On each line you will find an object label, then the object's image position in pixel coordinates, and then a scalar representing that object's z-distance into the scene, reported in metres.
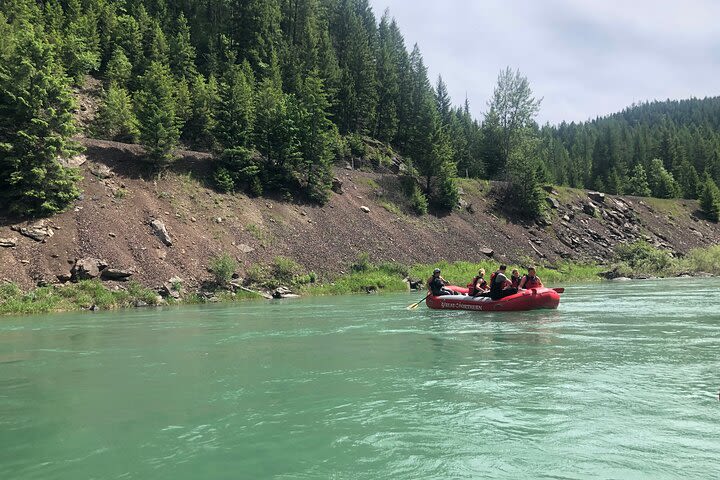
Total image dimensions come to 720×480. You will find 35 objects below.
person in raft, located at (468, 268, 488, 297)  21.09
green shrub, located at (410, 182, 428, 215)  44.72
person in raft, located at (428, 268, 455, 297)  21.91
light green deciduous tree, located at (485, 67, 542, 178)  58.91
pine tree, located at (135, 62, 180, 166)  31.59
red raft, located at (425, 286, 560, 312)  19.70
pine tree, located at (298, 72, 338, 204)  38.66
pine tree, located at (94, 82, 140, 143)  37.03
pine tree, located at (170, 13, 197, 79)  52.88
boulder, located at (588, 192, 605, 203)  60.38
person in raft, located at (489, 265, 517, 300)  20.19
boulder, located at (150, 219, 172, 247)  27.91
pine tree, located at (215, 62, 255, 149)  35.34
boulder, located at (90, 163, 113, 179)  29.80
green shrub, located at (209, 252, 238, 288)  27.05
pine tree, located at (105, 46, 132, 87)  44.62
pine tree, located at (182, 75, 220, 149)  41.75
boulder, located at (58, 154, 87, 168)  28.23
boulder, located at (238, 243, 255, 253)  30.59
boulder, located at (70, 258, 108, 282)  23.66
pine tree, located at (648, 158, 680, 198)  80.38
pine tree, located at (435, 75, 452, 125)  82.75
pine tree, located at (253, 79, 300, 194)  37.06
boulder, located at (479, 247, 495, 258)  42.44
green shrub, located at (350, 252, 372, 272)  33.40
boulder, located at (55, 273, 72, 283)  23.19
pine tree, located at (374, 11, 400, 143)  65.56
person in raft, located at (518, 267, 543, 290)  20.78
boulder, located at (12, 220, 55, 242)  24.03
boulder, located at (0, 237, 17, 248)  23.19
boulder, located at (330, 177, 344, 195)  41.12
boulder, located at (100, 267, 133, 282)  24.45
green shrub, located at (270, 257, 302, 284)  29.76
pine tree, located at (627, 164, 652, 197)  80.75
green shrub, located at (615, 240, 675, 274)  44.25
